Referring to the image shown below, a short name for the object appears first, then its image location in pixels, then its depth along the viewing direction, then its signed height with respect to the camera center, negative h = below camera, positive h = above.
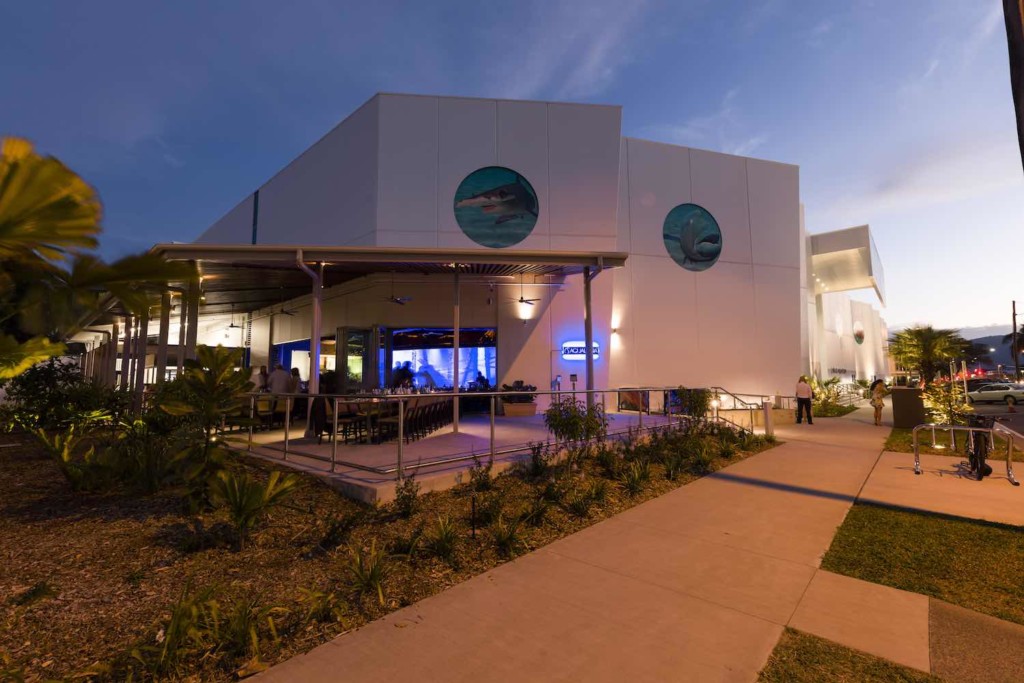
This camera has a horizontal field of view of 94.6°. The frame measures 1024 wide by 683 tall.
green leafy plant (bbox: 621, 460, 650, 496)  6.33 -1.44
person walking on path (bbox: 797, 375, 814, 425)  15.39 -0.70
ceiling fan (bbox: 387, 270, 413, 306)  12.53 +1.95
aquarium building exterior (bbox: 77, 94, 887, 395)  11.96 +3.51
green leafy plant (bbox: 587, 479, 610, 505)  5.77 -1.48
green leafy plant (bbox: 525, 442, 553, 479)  6.40 -1.23
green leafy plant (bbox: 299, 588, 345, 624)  3.15 -1.60
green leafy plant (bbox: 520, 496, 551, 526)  5.06 -1.53
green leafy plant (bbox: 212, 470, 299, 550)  4.11 -1.12
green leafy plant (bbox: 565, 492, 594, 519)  5.38 -1.53
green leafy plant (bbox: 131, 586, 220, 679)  2.61 -1.57
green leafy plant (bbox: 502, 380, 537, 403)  12.75 -0.65
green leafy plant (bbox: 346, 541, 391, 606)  3.50 -1.52
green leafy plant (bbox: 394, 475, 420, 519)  4.83 -1.30
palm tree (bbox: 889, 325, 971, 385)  31.41 +1.65
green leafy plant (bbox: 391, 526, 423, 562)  4.09 -1.52
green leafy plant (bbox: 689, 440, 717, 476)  7.70 -1.46
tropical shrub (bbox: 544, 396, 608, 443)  6.86 -0.71
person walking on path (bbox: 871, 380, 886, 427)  15.48 -0.78
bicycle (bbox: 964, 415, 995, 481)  7.31 -1.22
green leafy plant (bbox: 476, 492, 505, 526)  4.91 -1.45
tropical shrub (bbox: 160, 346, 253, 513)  4.64 -0.32
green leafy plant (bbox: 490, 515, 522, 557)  4.38 -1.56
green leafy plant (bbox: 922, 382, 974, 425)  10.94 -0.72
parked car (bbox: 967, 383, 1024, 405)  25.62 -1.04
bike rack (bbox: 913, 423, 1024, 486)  6.27 -0.87
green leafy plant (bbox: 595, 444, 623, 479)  6.88 -1.33
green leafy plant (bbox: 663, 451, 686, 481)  7.08 -1.43
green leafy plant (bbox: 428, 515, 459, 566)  4.11 -1.50
